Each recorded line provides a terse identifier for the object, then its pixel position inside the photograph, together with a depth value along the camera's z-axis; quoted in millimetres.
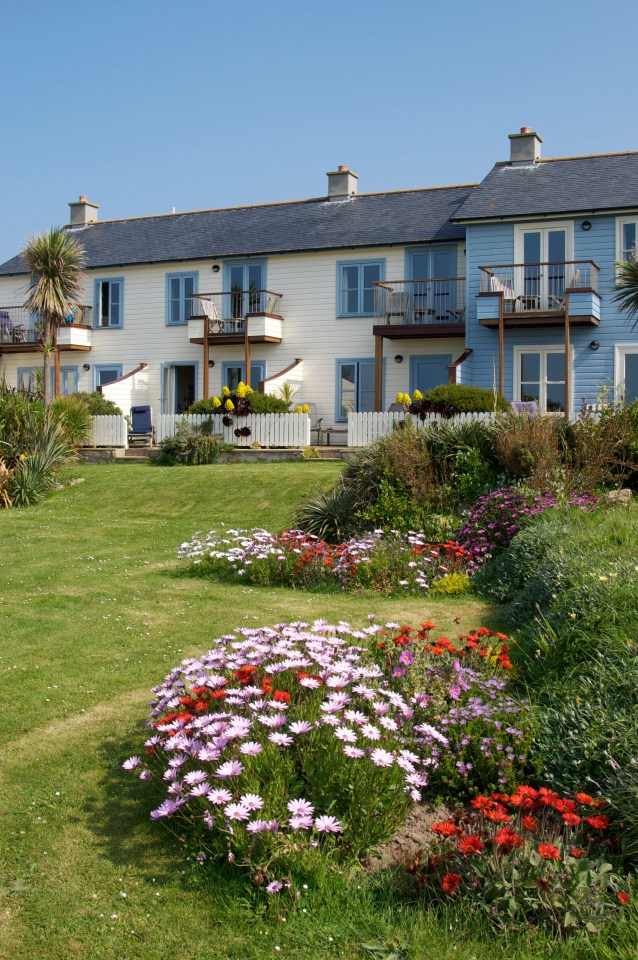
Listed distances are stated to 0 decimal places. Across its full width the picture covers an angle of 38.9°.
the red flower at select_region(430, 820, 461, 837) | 3400
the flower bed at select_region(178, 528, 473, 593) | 9391
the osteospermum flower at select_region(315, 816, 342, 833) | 3595
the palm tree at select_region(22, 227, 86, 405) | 27672
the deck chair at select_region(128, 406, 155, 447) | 27797
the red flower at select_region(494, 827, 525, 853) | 3300
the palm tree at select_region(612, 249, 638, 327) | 16750
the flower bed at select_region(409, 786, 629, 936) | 3262
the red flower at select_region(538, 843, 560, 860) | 3186
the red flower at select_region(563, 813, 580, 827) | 3449
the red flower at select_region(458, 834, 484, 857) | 3281
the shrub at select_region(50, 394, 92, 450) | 21562
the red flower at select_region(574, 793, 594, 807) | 3557
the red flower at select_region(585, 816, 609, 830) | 3457
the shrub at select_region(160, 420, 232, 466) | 22078
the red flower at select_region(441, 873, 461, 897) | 3303
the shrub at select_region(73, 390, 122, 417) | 26656
